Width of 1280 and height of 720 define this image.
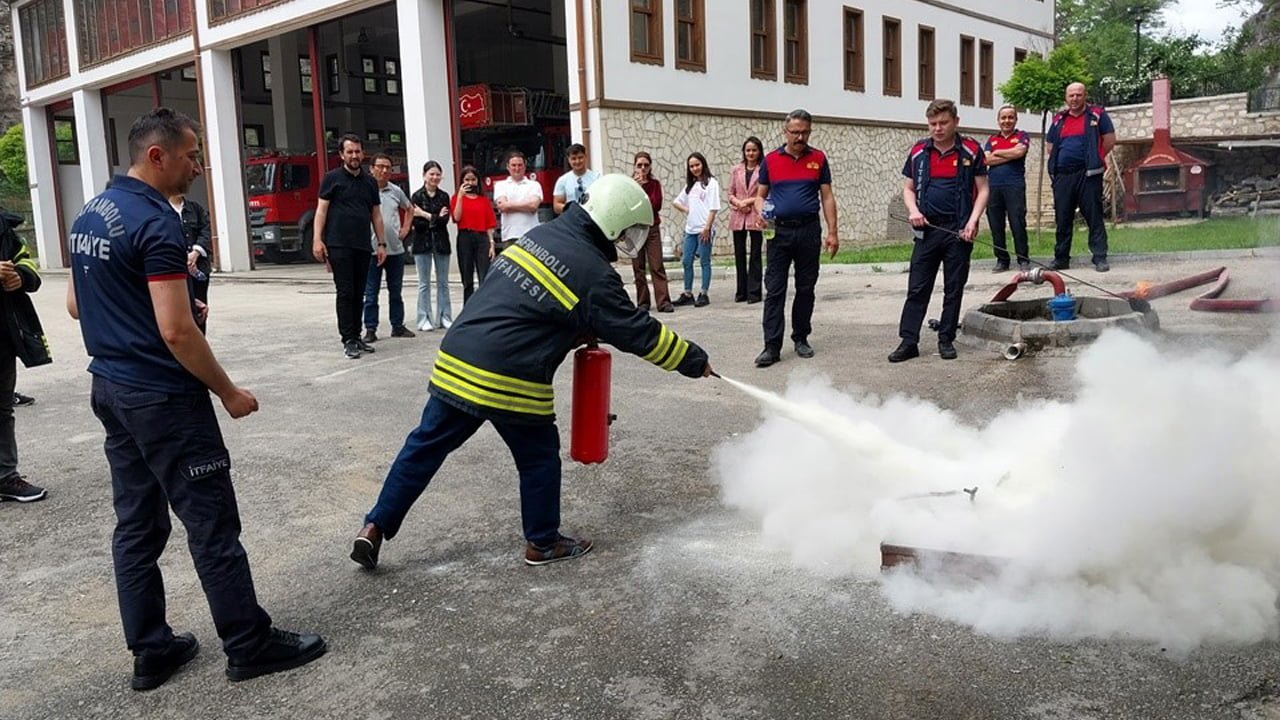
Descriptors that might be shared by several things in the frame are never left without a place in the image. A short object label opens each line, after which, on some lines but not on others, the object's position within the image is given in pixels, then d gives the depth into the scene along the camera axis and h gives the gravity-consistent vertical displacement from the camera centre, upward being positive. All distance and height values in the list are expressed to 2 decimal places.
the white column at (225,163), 23.22 +1.75
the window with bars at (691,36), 18.92 +3.52
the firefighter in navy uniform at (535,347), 3.69 -0.48
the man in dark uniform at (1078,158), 10.28 +0.43
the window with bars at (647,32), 17.98 +3.45
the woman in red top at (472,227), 10.58 -0.03
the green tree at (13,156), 38.31 +3.49
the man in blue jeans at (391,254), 9.63 -0.27
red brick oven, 24.75 +0.21
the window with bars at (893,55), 24.73 +3.86
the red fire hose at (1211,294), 8.12 -0.91
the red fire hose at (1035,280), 7.53 -0.64
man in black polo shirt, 8.67 +0.07
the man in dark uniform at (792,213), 7.64 -0.02
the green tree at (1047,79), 15.93 +1.99
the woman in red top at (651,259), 10.45 -0.46
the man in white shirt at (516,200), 10.47 +0.24
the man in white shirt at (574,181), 10.70 +0.43
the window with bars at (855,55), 23.39 +3.71
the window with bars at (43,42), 28.92 +6.12
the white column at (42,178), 30.97 +2.06
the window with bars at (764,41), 20.88 +3.70
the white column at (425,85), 18.25 +2.69
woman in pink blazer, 10.70 -0.09
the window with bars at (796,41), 21.62 +3.78
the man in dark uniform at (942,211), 7.45 -0.06
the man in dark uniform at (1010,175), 10.84 +0.30
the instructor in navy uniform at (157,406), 2.93 -0.53
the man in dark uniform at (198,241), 7.16 -0.04
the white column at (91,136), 28.28 +3.04
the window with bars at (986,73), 28.22 +3.76
